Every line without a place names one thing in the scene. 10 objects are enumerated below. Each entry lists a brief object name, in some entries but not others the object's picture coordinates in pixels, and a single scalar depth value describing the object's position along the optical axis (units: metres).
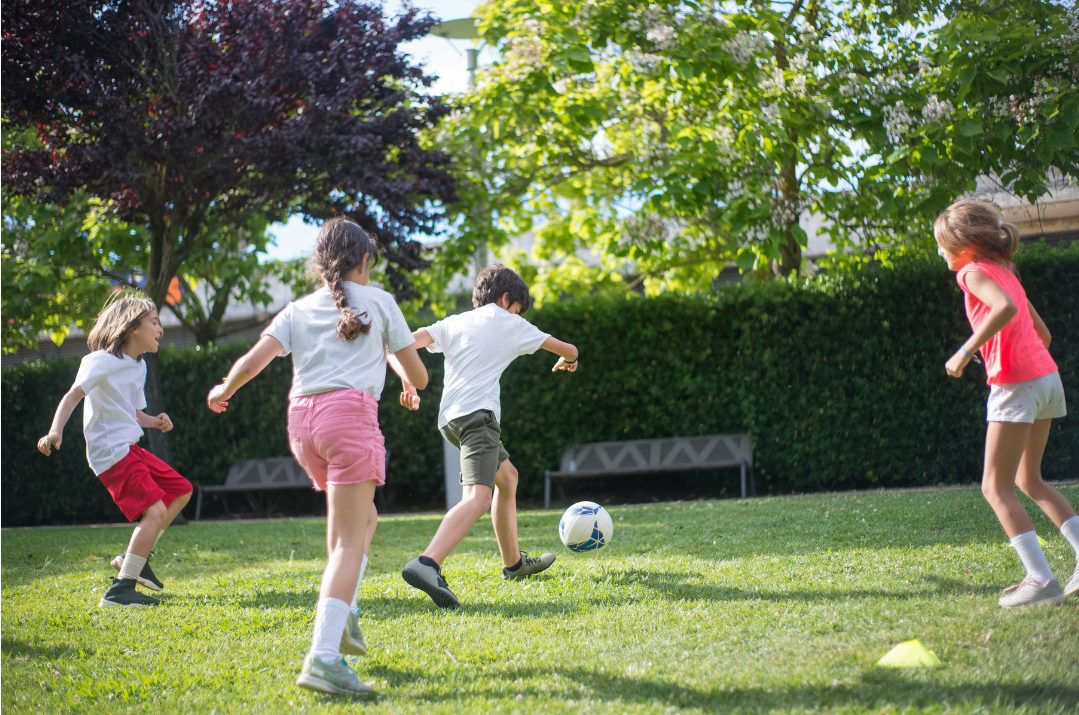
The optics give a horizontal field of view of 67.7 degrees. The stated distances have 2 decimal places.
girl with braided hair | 2.72
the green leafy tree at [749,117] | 6.88
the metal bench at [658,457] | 9.38
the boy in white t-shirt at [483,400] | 4.03
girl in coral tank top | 3.29
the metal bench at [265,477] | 10.76
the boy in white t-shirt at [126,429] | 4.71
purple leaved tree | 8.60
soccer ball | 4.96
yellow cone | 2.58
